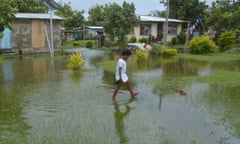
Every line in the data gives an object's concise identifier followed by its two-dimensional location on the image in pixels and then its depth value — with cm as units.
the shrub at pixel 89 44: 2498
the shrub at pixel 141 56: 1493
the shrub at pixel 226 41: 2078
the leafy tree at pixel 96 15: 3888
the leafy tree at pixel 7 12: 937
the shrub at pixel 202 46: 1911
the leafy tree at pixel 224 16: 2298
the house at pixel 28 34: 1847
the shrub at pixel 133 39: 2677
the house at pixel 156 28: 2807
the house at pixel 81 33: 3340
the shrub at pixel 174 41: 2794
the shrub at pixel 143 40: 2699
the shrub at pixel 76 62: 1150
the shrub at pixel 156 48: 1976
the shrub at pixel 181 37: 2806
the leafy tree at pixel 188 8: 2988
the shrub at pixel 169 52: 1800
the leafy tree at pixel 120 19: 2250
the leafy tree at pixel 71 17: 3517
